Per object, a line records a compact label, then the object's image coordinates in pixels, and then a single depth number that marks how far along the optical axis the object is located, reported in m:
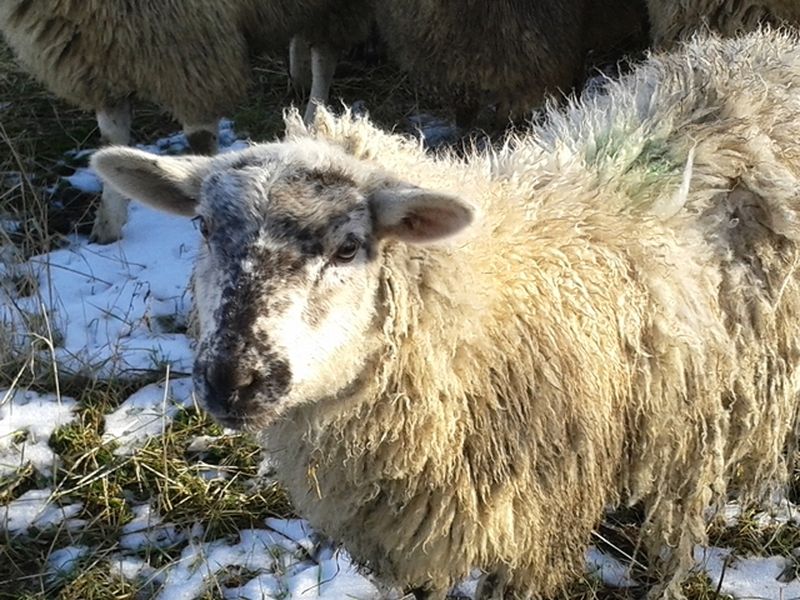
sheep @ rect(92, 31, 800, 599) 1.84
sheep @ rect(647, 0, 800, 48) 3.40
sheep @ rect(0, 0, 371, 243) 3.82
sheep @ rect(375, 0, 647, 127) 3.98
